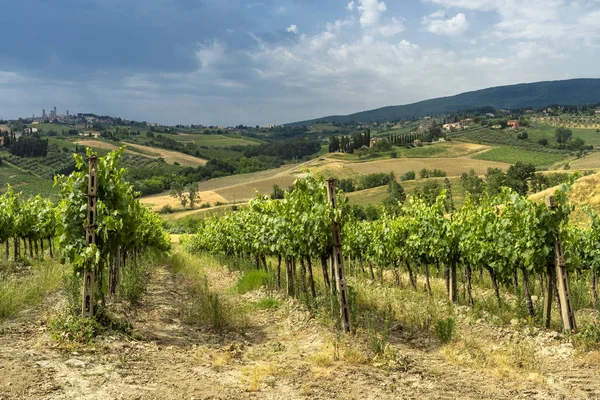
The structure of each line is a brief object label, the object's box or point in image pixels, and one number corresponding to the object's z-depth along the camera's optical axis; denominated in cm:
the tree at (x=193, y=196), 9406
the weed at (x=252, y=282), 1543
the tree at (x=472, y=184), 6938
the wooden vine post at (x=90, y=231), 767
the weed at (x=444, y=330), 820
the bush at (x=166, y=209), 9036
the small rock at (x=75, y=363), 616
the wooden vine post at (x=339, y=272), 827
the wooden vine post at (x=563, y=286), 823
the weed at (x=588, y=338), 754
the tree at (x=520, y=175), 6756
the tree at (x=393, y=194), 7100
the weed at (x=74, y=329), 709
